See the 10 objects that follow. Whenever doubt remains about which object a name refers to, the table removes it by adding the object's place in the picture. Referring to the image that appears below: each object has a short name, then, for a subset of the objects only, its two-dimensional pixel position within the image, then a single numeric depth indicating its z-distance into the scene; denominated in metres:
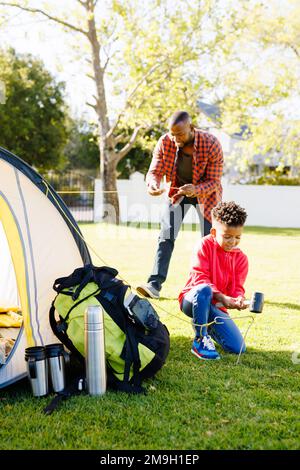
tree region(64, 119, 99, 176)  31.73
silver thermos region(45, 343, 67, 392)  2.99
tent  3.27
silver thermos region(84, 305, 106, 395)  2.95
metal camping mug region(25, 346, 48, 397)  2.94
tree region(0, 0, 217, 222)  15.84
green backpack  3.09
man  4.69
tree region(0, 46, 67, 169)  25.47
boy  3.64
